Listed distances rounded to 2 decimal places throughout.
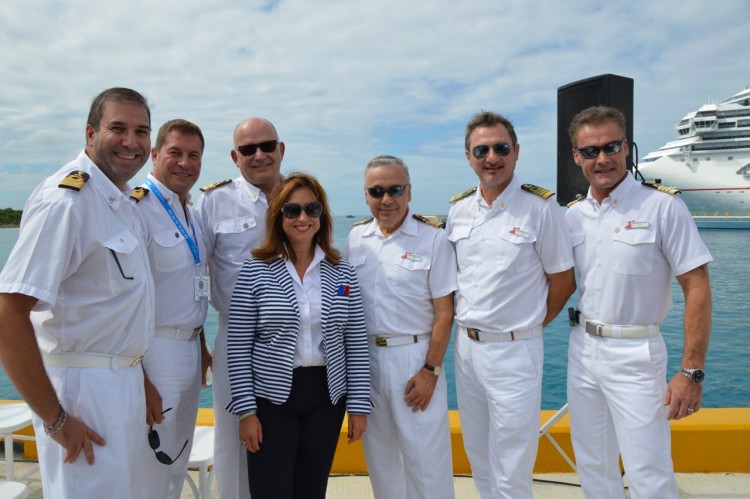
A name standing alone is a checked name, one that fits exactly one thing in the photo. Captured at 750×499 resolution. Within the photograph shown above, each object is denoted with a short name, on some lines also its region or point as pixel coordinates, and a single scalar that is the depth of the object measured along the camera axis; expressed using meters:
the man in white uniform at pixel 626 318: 2.33
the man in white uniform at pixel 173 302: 2.41
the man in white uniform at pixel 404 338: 2.47
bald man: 2.68
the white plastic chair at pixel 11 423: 2.91
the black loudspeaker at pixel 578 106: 3.68
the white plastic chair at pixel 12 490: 2.07
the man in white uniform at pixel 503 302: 2.50
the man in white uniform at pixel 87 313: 1.63
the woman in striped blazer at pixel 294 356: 2.17
